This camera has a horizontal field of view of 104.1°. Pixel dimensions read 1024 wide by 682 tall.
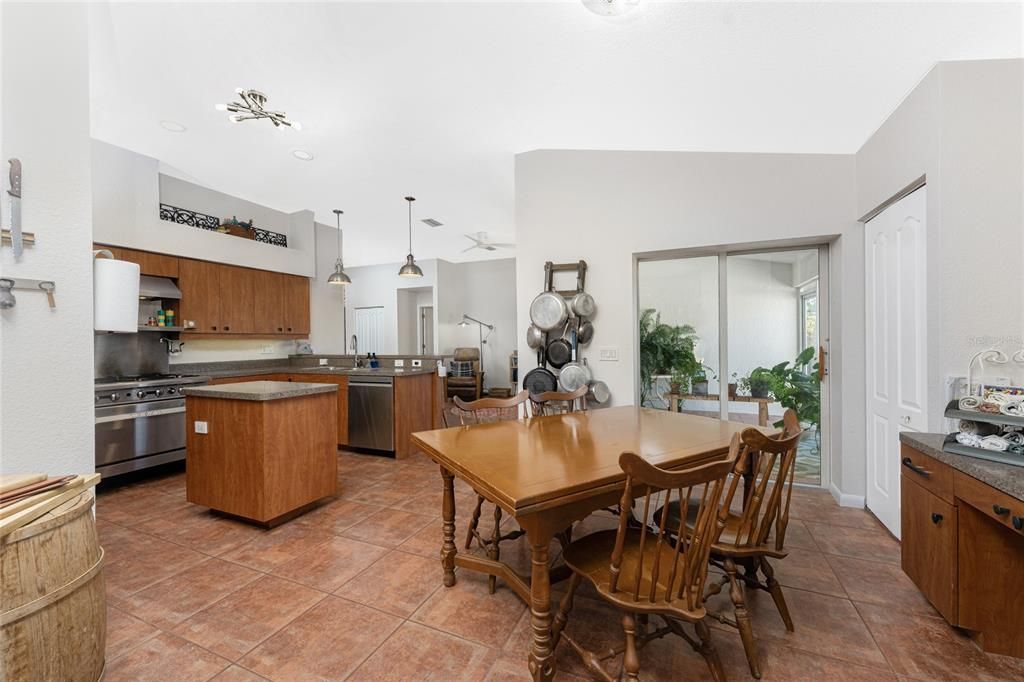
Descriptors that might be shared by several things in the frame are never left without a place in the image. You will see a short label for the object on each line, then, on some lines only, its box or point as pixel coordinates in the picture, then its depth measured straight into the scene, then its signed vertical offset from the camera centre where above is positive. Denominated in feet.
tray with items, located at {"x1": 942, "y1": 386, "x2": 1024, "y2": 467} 4.96 -1.27
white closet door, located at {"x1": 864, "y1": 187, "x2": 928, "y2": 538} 7.20 -0.14
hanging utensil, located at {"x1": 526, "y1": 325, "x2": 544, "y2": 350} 11.59 +0.05
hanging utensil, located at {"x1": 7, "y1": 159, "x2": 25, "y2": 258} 4.82 +1.72
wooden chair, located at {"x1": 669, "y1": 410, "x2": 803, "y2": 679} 4.54 -2.55
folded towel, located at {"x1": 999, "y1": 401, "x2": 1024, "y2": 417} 5.03 -0.98
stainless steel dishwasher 13.60 -2.49
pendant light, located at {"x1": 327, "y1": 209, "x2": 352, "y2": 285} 16.35 +2.66
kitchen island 8.24 -2.33
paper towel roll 6.27 +0.79
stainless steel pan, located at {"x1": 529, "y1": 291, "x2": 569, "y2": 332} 11.14 +0.78
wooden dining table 4.01 -1.52
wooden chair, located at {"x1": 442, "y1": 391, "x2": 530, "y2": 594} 6.54 -1.48
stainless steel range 10.53 -2.18
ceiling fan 22.22 +5.66
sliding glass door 10.60 +0.02
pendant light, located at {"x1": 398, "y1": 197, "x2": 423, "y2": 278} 16.85 +3.02
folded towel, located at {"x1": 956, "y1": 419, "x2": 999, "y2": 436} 5.43 -1.32
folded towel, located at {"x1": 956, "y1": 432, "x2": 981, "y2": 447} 5.20 -1.41
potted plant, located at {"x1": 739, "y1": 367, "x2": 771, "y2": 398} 10.96 -1.30
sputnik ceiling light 9.20 +5.62
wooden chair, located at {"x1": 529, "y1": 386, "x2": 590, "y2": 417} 8.86 -1.50
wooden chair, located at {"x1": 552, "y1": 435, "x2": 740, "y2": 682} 3.59 -2.54
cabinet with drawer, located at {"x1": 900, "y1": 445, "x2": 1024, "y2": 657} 4.82 -2.88
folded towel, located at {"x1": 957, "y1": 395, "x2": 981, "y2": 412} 5.49 -0.98
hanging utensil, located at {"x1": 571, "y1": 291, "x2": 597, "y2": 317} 11.12 +0.93
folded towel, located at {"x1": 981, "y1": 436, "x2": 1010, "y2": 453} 4.99 -1.41
